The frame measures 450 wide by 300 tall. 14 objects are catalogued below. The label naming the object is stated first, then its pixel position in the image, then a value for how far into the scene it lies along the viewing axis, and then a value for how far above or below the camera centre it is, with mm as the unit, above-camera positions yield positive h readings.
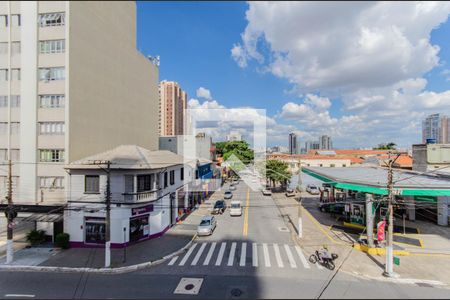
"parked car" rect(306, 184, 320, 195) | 41134 -6744
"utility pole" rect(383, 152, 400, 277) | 13781 -5512
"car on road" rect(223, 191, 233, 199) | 38281 -7271
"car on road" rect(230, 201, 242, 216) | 27781 -6992
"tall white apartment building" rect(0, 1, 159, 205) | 18328 +3583
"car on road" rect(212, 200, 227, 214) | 29016 -7096
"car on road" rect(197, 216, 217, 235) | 21094 -6899
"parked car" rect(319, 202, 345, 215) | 27656 -6738
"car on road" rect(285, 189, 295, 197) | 40656 -7265
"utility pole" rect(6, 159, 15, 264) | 15773 -5456
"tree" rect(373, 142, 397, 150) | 65375 +1624
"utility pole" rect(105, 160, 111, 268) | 15211 -5202
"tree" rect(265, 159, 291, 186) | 40888 -2955
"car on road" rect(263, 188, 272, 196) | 41897 -7405
